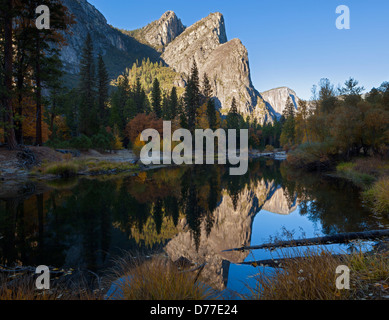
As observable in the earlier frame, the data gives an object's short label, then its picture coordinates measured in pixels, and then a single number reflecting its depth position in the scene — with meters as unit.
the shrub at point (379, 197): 8.68
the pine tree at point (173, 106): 62.05
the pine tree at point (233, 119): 66.94
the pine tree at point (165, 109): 57.93
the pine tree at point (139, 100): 60.71
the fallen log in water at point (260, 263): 4.70
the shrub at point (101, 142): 32.38
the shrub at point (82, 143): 28.48
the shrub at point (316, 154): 24.92
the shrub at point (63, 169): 16.69
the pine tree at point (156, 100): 59.88
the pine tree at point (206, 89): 64.88
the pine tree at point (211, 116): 55.88
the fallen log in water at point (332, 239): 5.76
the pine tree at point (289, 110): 77.44
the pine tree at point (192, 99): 54.34
